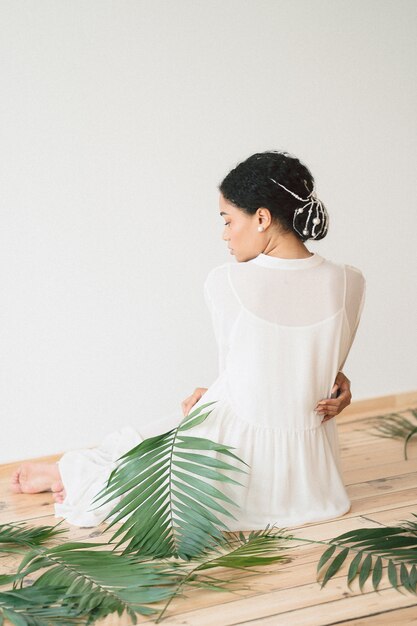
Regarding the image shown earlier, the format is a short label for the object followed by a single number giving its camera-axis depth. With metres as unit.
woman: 2.58
